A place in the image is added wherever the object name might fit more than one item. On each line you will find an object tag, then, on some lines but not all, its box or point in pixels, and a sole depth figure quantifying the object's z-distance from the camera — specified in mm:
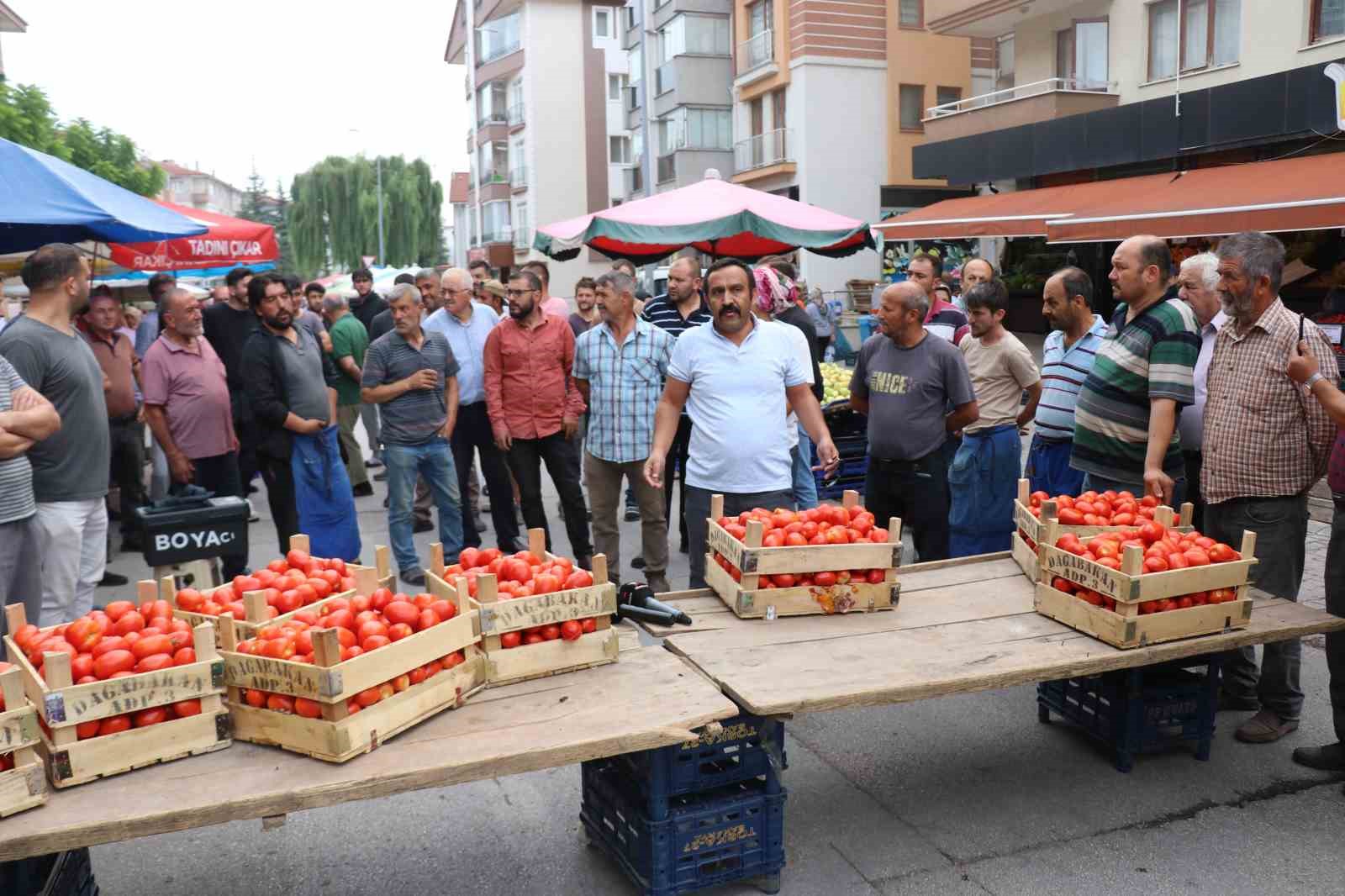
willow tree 63375
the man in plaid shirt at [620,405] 7125
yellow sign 6906
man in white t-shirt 5414
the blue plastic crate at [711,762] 3605
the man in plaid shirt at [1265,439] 4656
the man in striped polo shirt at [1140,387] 5051
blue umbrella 6309
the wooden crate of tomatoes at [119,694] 3002
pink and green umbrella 9812
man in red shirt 7727
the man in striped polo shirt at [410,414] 7566
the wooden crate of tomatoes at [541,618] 3645
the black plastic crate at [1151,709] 4664
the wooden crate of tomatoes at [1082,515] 4676
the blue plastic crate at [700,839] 3631
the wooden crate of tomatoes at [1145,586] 4043
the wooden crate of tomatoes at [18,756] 2803
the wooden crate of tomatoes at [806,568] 4250
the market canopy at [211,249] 12172
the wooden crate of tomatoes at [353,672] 3107
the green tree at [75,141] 22484
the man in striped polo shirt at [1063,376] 6012
